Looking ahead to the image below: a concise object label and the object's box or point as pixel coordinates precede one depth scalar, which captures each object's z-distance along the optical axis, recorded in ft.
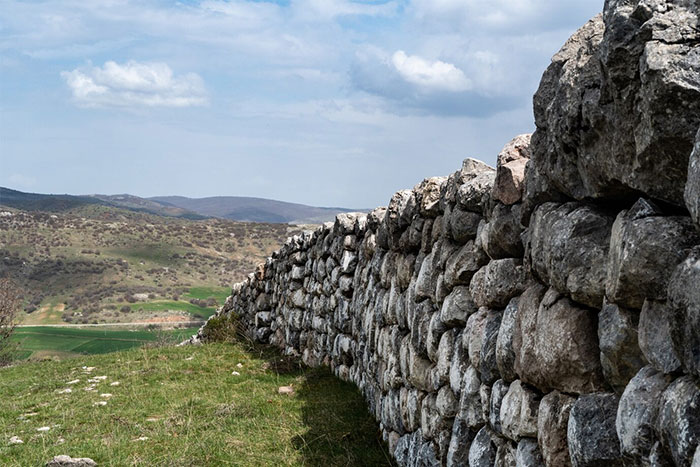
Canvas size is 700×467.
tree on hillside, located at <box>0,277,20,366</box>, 61.00
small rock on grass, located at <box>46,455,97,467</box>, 17.80
